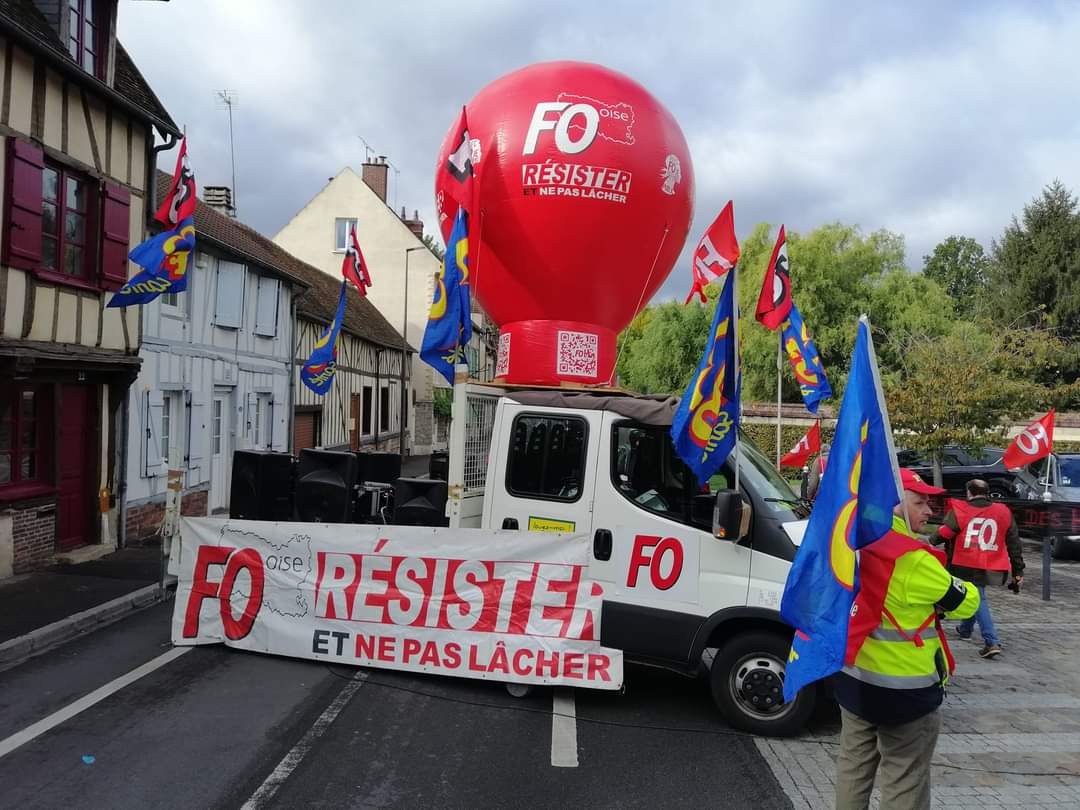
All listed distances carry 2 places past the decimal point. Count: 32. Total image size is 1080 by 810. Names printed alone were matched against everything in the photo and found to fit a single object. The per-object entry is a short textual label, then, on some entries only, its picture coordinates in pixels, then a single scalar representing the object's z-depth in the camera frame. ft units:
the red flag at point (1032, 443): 37.78
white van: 17.65
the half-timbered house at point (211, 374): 42.70
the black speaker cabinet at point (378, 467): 26.30
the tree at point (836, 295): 100.53
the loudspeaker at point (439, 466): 24.43
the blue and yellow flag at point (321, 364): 52.95
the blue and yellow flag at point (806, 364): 35.37
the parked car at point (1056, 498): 40.65
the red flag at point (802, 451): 38.93
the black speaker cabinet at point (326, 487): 22.85
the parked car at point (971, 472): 59.72
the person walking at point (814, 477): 32.12
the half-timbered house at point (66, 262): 31.65
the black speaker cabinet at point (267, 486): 23.61
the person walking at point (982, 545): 24.79
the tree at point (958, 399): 47.06
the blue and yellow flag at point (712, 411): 17.43
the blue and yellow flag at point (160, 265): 32.76
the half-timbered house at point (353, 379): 72.13
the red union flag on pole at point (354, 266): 53.26
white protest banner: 19.11
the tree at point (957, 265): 190.19
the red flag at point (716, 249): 27.35
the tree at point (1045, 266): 128.26
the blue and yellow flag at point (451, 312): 24.53
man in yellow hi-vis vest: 10.85
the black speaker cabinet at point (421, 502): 21.79
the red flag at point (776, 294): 34.14
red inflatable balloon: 25.22
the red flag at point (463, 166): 25.85
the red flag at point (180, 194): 34.99
